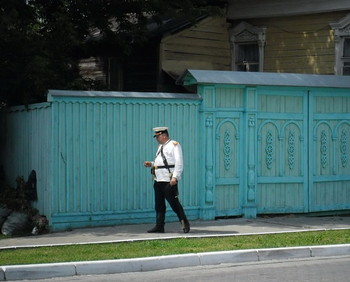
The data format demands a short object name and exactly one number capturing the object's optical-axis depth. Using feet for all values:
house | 65.46
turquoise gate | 49.49
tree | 50.55
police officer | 43.39
